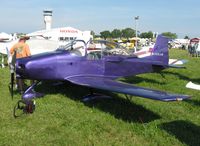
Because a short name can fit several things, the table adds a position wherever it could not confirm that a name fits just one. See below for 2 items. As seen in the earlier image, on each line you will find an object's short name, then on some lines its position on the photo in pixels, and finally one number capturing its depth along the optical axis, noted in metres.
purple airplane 4.23
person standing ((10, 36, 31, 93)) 5.39
